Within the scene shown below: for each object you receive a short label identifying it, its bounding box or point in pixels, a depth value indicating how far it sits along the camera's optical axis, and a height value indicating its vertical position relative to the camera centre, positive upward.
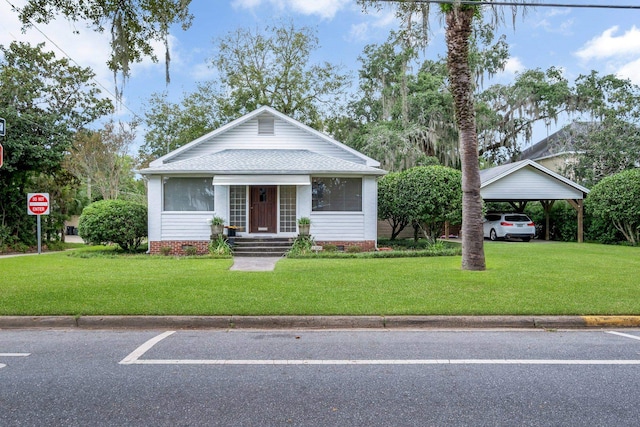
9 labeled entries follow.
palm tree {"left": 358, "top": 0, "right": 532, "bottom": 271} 9.54 +2.11
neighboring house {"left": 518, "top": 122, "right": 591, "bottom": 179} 25.72 +4.40
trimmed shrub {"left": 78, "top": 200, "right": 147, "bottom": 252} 14.08 -0.17
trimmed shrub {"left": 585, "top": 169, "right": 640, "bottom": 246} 17.50 +0.53
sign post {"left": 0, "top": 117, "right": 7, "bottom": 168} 7.00 +1.52
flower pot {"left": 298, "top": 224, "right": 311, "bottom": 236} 14.30 -0.41
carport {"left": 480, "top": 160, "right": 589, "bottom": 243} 20.28 +1.35
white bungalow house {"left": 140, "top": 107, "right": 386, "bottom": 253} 14.52 +0.69
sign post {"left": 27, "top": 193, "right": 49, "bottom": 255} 15.59 +0.51
